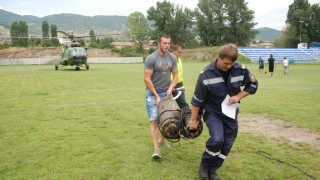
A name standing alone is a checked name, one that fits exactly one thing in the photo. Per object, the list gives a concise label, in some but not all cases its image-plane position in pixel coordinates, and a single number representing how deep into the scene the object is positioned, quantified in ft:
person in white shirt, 77.71
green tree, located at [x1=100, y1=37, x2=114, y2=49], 494.26
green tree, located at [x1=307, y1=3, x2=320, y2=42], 276.62
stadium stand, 185.16
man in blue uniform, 12.17
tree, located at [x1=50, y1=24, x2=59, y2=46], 375.33
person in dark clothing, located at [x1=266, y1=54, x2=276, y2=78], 72.64
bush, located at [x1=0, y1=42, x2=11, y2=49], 232.90
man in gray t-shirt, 16.39
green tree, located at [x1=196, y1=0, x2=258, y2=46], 266.77
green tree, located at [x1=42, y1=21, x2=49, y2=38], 374.43
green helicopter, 97.81
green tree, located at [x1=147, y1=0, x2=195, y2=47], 284.41
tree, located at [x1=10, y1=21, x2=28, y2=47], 368.97
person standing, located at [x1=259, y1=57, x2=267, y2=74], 86.50
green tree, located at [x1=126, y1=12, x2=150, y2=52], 363.05
